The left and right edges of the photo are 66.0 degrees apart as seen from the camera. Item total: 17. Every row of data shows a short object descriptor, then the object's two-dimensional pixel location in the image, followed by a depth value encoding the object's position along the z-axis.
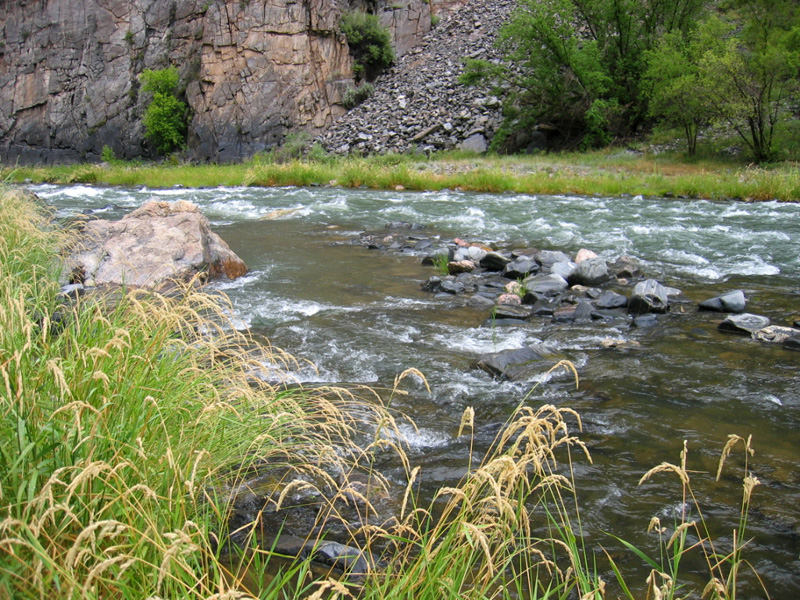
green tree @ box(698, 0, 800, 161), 19.98
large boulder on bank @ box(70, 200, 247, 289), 7.65
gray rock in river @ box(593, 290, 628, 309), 7.66
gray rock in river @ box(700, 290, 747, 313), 7.38
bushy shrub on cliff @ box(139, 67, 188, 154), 38.31
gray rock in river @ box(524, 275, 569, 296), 8.39
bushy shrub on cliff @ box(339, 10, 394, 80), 39.79
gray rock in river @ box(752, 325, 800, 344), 6.36
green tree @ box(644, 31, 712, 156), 21.55
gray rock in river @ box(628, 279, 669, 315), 7.41
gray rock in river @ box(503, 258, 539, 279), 9.26
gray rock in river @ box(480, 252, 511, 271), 9.83
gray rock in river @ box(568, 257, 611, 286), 8.77
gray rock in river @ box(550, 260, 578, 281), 9.06
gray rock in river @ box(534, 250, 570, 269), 9.88
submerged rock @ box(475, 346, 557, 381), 5.44
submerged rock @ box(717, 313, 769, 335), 6.65
